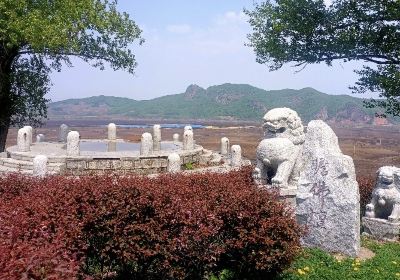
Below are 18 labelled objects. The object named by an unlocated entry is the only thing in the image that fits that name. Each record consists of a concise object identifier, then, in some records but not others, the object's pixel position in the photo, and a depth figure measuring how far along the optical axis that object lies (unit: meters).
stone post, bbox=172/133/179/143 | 22.69
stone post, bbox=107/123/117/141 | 21.20
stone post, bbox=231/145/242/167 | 15.67
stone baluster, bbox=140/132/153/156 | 14.79
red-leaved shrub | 5.55
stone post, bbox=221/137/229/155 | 19.81
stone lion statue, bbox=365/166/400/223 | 9.21
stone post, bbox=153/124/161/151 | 18.67
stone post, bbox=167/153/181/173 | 13.09
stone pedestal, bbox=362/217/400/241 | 9.06
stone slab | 7.21
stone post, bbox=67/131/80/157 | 13.95
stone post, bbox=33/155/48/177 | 11.95
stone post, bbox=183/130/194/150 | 16.61
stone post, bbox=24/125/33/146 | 15.43
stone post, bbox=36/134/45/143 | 20.69
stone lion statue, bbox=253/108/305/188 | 8.69
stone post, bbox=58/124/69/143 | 21.17
